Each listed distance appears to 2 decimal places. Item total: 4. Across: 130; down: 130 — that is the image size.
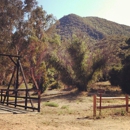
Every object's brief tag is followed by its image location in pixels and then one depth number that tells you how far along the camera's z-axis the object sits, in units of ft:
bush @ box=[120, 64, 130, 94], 84.44
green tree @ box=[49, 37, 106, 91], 86.63
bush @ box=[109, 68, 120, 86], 101.93
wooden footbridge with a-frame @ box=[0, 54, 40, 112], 48.98
